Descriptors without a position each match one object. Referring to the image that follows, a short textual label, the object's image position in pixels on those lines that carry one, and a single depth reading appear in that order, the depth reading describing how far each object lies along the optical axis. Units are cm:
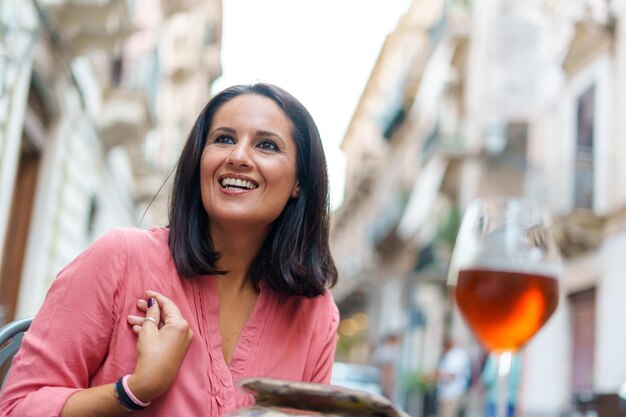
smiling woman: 157
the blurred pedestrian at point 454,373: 1152
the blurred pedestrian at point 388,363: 1376
